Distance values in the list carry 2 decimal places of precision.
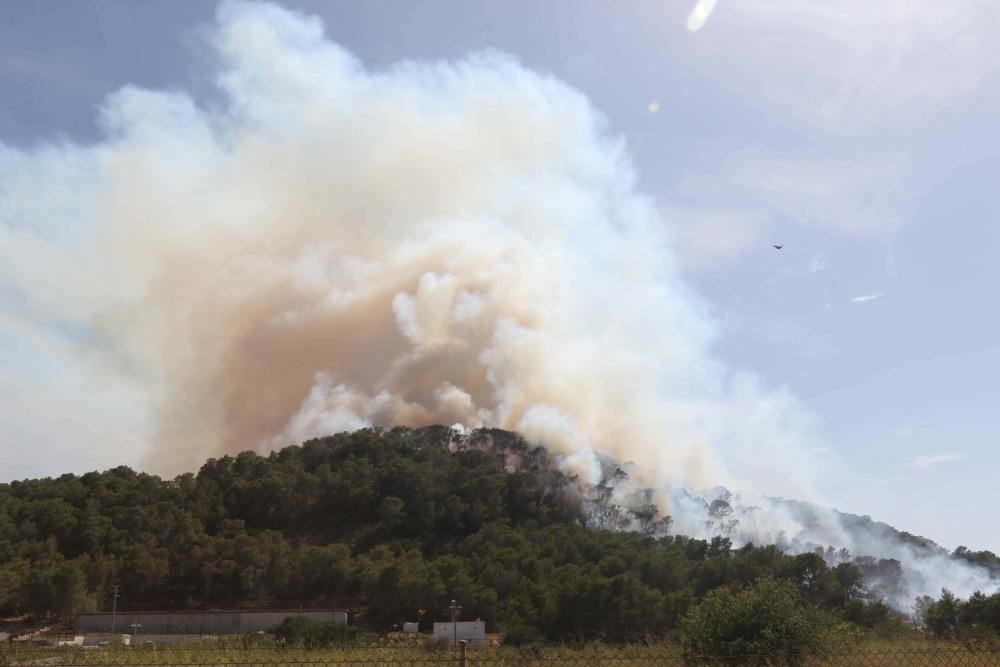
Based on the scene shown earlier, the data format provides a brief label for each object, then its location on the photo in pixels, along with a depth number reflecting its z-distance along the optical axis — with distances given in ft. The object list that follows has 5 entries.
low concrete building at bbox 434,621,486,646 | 168.86
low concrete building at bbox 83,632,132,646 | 155.53
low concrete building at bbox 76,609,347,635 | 192.65
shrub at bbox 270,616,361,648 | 115.44
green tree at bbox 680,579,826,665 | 55.52
